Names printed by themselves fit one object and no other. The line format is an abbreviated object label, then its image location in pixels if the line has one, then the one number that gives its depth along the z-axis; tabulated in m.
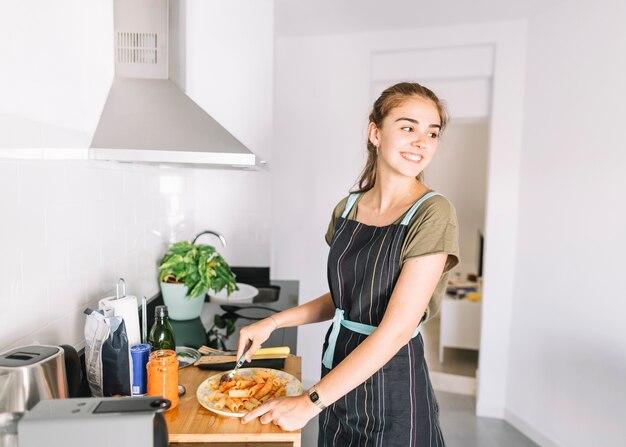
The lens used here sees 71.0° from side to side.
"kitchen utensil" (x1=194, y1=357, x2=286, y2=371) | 1.27
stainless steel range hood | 1.20
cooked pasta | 1.02
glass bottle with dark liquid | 1.23
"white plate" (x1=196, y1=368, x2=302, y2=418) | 0.99
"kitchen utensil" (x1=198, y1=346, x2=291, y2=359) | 1.25
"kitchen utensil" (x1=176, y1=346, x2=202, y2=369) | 1.32
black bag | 1.04
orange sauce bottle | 1.01
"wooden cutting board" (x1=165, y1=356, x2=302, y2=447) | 0.92
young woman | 0.97
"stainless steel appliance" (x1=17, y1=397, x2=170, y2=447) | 0.60
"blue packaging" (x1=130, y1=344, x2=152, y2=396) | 1.06
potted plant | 1.81
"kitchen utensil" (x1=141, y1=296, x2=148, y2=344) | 1.28
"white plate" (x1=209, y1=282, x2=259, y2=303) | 2.21
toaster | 0.82
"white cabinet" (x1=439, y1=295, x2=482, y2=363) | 3.37
